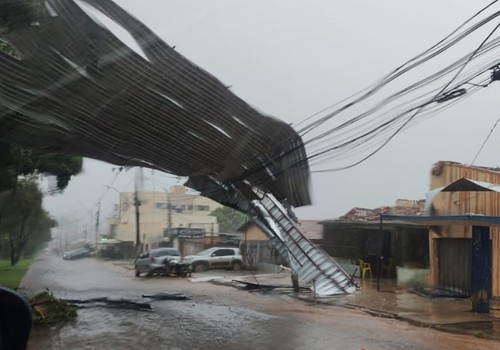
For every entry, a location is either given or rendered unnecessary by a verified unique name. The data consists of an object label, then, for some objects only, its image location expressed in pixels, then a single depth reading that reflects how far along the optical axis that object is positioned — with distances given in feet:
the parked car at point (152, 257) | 98.99
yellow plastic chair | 86.95
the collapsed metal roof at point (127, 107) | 26.73
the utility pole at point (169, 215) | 165.97
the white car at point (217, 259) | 111.04
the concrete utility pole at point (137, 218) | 144.15
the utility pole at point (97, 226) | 196.62
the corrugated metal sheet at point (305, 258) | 63.82
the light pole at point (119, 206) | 165.83
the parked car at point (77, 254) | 187.11
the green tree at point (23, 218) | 97.16
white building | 158.71
